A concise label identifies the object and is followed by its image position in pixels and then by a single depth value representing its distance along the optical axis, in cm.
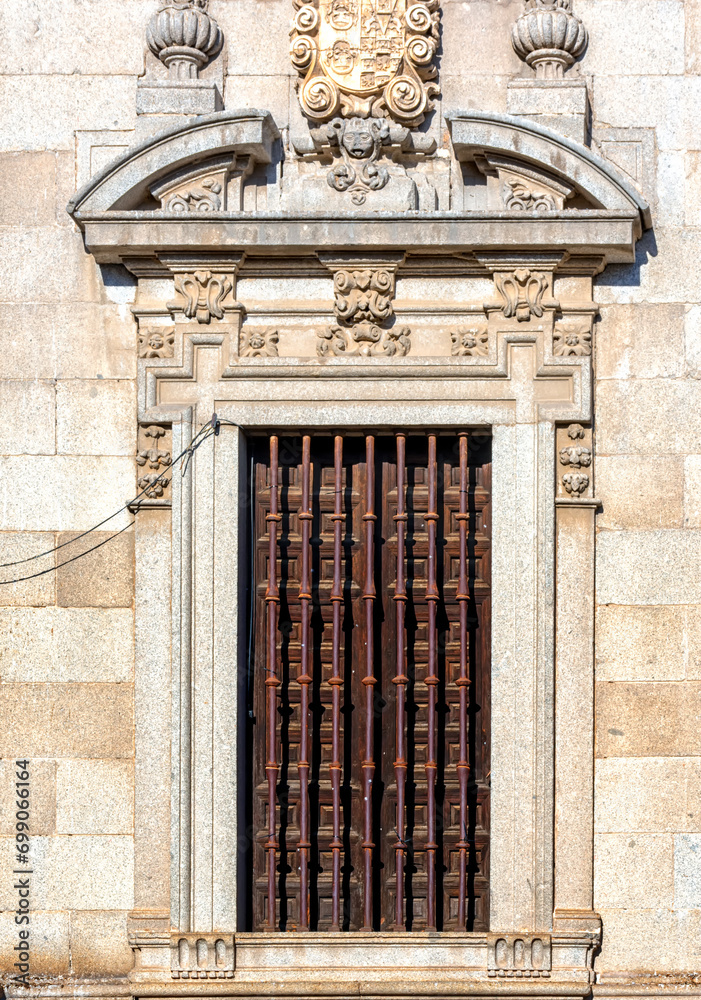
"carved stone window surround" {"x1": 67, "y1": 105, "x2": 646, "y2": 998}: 1903
